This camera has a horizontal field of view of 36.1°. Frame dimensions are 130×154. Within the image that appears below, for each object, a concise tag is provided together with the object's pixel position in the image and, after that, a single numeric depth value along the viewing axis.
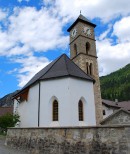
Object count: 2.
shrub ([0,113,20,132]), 22.61
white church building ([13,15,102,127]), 17.33
